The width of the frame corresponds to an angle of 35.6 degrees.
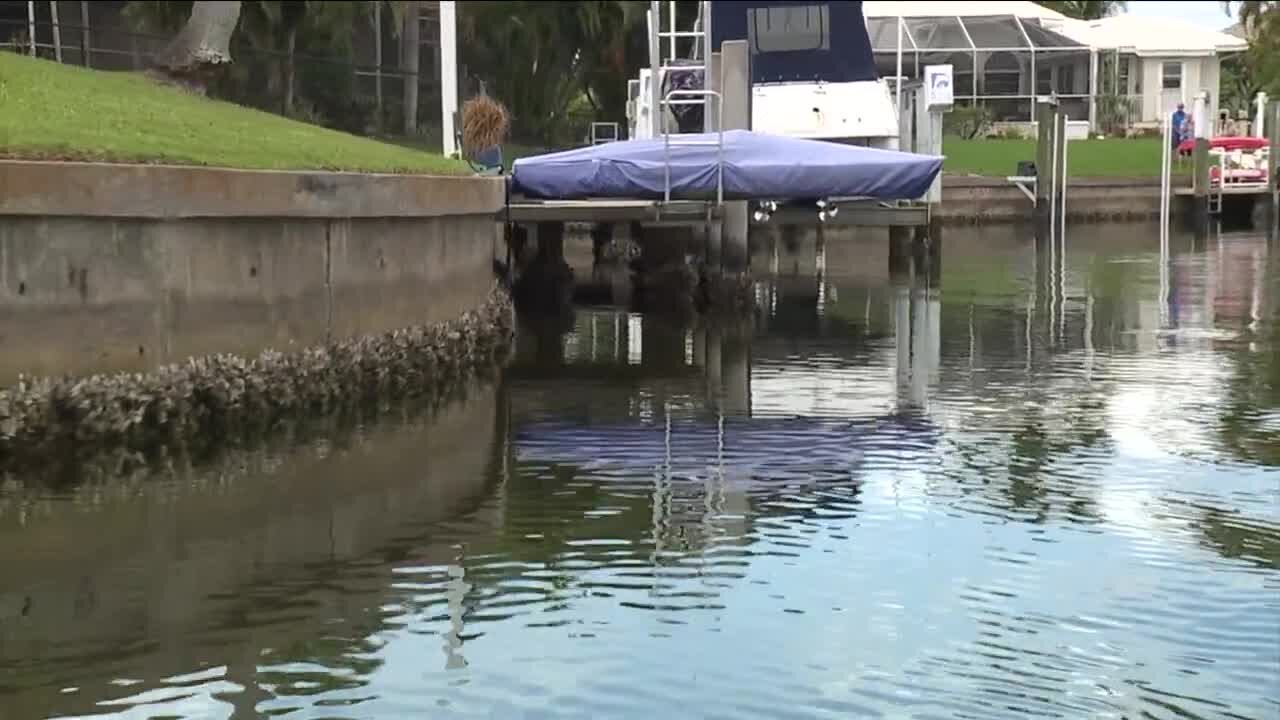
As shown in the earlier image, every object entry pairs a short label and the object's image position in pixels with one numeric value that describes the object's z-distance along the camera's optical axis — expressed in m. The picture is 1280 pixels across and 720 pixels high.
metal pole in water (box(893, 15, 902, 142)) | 30.88
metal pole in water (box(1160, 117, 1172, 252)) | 44.66
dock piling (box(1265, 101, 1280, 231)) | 48.78
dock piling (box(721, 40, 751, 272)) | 25.34
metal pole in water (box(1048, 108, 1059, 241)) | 43.96
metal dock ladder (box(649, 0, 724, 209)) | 24.08
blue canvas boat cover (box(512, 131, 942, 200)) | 23.88
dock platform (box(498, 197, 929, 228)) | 24.64
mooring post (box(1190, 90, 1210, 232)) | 46.50
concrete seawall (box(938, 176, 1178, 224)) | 46.41
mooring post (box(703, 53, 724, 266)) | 24.95
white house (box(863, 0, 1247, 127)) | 56.50
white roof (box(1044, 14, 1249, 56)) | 59.28
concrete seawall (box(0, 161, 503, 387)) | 12.75
